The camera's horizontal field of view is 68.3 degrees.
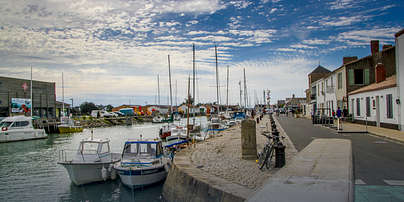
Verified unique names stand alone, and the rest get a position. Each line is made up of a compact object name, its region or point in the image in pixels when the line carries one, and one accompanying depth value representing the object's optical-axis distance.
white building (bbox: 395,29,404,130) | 23.24
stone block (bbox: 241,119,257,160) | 12.63
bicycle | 10.41
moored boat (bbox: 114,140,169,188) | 14.16
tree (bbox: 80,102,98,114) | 159.38
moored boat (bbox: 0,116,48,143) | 43.53
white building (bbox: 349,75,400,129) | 24.92
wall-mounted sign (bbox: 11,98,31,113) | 69.07
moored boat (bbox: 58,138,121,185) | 16.12
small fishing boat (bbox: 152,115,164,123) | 98.59
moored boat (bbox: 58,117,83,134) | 60.88
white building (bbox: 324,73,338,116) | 43.09
